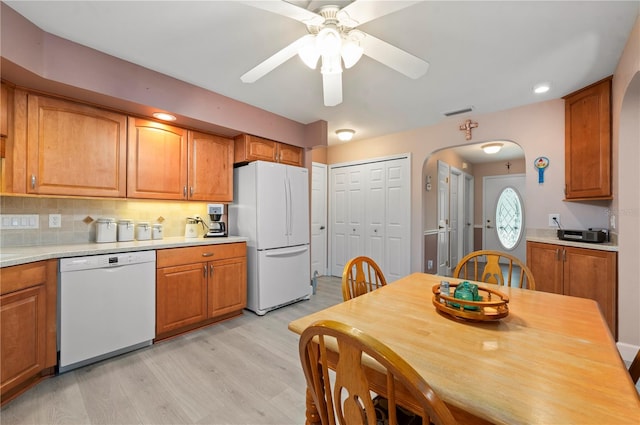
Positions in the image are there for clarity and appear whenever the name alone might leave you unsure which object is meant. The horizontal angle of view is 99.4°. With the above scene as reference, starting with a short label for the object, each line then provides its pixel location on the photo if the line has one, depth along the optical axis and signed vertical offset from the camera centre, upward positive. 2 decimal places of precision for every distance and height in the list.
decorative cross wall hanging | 3.35 +1.09
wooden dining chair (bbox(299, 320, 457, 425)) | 0.55 -0.39
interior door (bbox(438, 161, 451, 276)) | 4.69 -0.08
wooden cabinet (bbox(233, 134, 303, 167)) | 3.08 +0.75
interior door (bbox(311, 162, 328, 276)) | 4.84 -0.09
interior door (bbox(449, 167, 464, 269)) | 5.38 -0.04
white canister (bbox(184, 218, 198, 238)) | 2.99 -0.18
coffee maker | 3.09 -0.11
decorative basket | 1.09 -0.41
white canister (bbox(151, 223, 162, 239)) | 2.79 -0.19
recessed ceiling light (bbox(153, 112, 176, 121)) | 2.45 +0.90
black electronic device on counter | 2.42 -0.19
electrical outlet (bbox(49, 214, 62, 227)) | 2.29 -0.07
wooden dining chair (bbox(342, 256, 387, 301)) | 1.56 -0.41
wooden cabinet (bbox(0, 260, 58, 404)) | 1.60 -0.72
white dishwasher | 1.92 -0.72
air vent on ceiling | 3.13 +1.21
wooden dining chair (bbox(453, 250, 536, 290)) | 1.68 -0.36
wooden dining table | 0.63 -0.45
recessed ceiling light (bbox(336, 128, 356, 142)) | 3.91 +1.17
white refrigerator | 3.08 -0.18
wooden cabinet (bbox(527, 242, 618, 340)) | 2.26 -0.53
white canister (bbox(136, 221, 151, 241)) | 2.67 -0.18
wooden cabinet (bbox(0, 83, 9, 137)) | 1.82 +0.69
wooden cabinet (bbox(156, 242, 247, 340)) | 2.43 -0.72
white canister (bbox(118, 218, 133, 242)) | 2.55 -0.17
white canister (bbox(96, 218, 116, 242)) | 2.44 -0.16
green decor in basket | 1.19 -0.35
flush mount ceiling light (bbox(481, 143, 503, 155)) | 4.25 +1.08
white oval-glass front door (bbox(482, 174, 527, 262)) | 5.88 +0.01
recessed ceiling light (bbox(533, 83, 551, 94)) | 2.53 +1.21
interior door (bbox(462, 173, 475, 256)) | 6.34 -0.06
